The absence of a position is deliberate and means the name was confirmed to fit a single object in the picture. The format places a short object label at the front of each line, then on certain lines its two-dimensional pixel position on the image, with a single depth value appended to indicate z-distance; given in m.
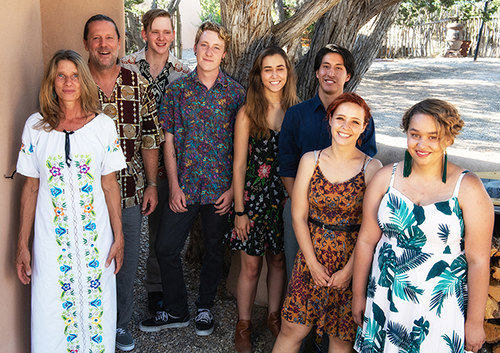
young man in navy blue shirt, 2.96
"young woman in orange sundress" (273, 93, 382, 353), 2.51
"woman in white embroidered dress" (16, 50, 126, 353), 2.58
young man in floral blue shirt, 3.23
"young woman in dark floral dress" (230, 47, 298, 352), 3.12
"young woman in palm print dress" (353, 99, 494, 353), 2.13
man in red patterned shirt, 3.10
